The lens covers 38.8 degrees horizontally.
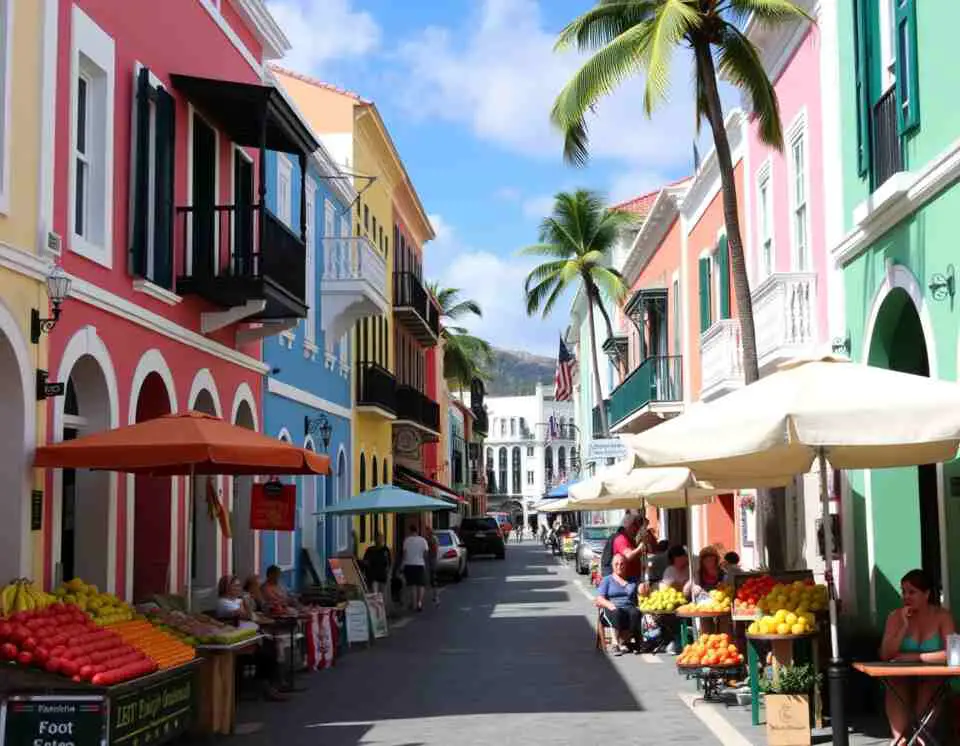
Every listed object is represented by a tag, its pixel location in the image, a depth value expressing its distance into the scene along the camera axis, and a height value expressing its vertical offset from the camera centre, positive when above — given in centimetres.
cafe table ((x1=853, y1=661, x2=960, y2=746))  888 -118
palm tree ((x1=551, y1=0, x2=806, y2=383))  1461 +483
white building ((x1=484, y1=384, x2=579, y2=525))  13875 +535
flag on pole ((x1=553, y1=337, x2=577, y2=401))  6122 +569
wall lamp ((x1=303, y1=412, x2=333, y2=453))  2498 +147
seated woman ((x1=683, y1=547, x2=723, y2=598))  1728 -89
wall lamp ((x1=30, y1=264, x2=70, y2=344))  1155 +181
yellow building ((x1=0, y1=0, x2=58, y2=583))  1116 +202
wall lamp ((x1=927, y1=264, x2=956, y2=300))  1052 +168
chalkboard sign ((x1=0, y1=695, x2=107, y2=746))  869 -135
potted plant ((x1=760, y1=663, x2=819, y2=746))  1017 -161
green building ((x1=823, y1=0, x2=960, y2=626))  1072 +224
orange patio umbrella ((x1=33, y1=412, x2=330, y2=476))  1151 +51
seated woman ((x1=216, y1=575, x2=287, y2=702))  1400 -115
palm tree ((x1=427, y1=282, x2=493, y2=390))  6756 +830
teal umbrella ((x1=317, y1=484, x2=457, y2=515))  2292 +3
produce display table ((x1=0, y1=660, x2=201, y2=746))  870 -128
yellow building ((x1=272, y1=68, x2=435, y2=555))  3114 +691
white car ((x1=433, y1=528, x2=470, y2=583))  3791 -143
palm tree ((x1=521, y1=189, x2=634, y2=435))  4253 +828
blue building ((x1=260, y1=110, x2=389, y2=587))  2252 +288
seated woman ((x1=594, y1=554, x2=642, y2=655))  1825 -138
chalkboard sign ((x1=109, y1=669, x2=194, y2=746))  899 -145
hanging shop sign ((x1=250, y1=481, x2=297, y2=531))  1606 -2
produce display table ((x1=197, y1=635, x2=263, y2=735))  1143 -154
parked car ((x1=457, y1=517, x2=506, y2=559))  5519 -129
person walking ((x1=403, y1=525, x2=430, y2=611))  2747 -121
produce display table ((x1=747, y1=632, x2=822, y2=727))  1090 -119
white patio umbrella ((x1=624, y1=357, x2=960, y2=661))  882 +52
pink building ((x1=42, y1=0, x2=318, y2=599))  1321 +282
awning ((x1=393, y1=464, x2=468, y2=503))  4025 +76
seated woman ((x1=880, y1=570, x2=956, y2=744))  927 -95
